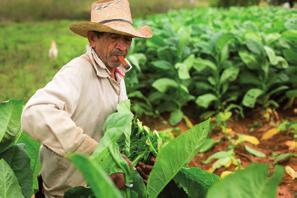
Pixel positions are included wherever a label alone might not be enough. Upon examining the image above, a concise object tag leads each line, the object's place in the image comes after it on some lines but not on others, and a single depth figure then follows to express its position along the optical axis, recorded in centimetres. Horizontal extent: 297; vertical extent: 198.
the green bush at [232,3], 2233
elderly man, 200
